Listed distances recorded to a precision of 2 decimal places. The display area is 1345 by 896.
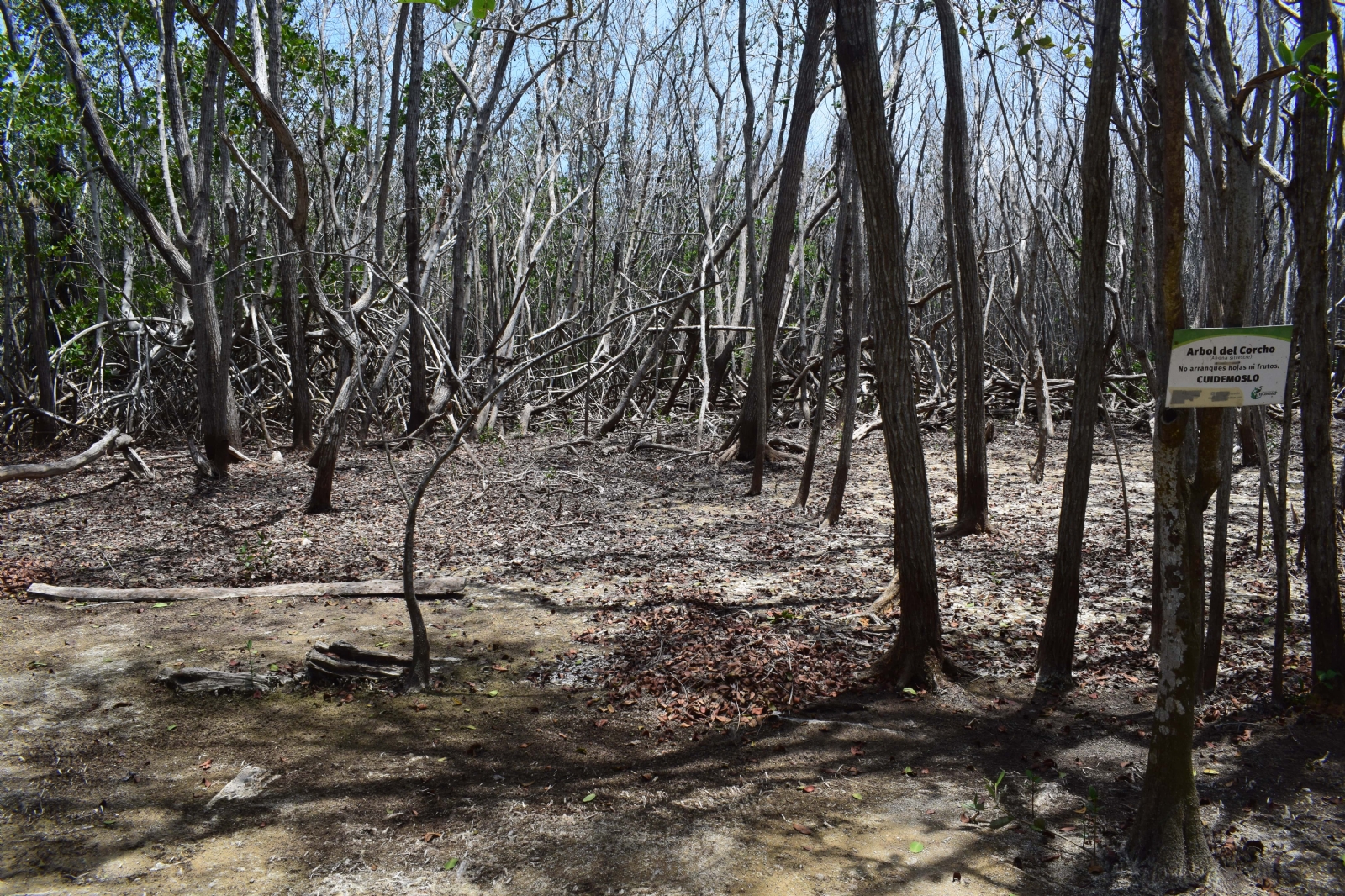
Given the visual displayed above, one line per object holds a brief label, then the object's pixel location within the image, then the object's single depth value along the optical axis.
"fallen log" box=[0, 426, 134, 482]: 5.11
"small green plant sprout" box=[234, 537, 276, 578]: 5.78
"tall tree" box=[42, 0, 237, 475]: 7.73
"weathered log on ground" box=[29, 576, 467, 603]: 5.17
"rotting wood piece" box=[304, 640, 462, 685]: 3.98
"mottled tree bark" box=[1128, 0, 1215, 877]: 2.43
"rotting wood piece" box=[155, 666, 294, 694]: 3.83
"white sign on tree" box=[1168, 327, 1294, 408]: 2.31
